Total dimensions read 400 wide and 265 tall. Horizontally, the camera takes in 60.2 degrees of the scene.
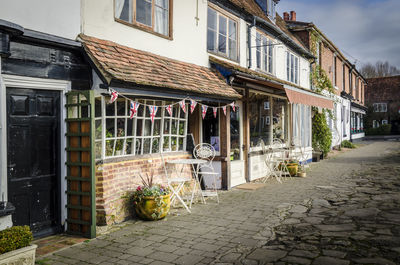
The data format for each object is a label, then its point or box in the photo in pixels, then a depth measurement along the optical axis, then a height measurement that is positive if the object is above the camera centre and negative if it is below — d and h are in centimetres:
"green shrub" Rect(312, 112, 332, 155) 1777 -10
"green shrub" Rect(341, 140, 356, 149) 2534 -90
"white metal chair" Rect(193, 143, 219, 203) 826 -96
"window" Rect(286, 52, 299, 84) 1530 +298
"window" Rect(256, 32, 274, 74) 1227 +291
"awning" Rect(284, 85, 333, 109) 1023 +115
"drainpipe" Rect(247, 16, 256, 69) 1132 +314
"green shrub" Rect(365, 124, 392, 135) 4338 +22
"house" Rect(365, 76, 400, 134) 4556 +438
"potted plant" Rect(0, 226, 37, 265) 383 -129
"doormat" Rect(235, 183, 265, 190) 967 -155
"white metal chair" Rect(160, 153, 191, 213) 691 -114
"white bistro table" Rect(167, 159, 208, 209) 736 -63
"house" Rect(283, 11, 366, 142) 1872 +443
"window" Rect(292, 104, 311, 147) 1509 +39
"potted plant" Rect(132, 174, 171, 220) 636 -129
